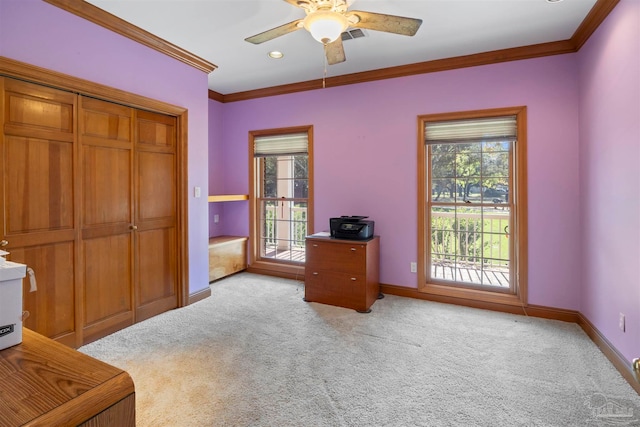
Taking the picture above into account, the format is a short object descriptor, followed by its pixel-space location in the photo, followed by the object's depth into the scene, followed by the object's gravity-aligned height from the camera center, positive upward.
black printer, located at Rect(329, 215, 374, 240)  3.53 -0.16
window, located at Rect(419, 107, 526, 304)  3.37 +0.08
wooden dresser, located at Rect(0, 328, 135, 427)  0.64 -0.37
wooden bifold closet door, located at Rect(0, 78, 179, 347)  2.24 +0.06
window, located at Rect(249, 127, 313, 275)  4.54 +0.21
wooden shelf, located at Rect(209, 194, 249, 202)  4.19 +0.23
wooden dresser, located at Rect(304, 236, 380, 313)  3.39 -0.63
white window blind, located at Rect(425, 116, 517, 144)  3.35 +0.87
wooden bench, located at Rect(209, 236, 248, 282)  4.29 -0.57
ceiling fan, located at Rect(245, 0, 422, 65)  2.02 +1.23
